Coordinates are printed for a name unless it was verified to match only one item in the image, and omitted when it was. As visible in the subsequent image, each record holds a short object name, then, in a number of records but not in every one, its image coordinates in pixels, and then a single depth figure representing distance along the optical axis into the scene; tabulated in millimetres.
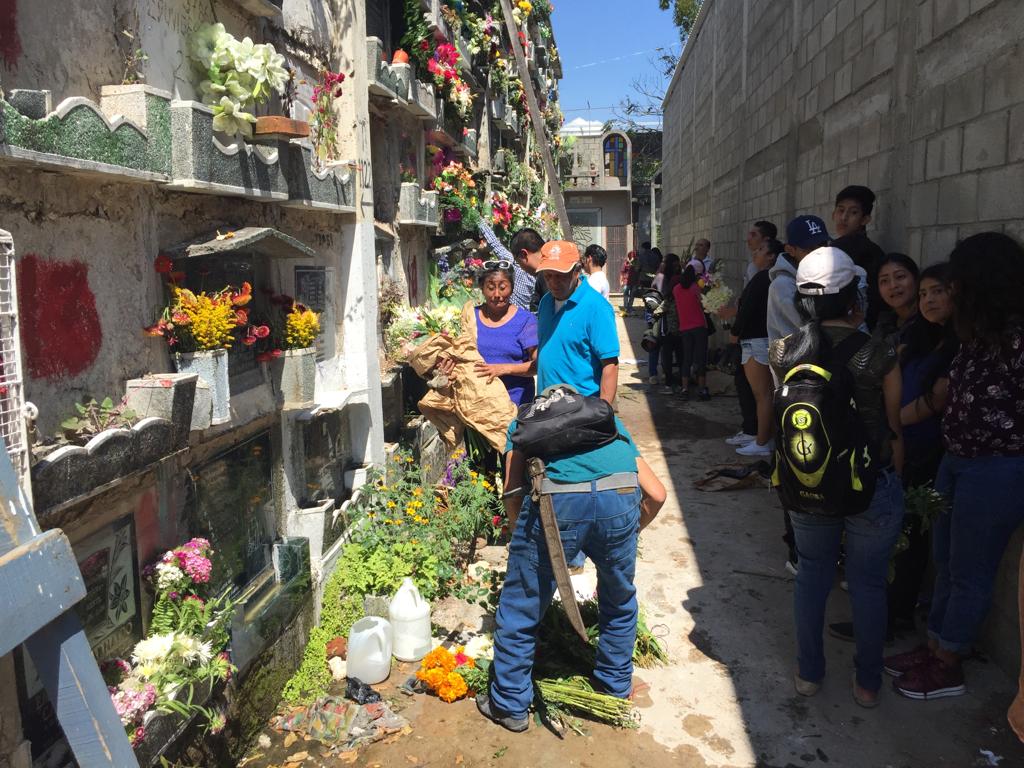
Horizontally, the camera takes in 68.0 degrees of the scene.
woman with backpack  3061
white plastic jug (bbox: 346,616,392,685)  3777
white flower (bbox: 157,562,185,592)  2890
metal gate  28922
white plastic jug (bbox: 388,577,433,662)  3988
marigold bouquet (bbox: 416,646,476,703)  3596
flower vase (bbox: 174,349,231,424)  2963
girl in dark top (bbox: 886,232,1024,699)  3107
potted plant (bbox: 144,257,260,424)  2930
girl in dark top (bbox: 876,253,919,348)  4062
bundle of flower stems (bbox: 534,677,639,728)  3357
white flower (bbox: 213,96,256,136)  3164
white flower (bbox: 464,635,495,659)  3859
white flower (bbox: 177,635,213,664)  2830
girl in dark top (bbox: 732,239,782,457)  6184
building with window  28469
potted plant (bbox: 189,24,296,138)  3193
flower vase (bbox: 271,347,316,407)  3766
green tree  26953
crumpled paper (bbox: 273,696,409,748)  3381
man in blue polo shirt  3125
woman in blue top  4867
